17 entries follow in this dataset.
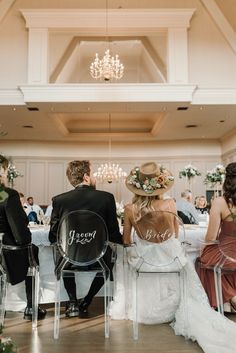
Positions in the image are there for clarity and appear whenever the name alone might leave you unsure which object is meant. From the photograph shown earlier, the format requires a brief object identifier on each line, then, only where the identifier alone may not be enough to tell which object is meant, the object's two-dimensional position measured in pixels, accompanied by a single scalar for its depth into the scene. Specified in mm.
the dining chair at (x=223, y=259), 2757
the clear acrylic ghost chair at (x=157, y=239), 2754
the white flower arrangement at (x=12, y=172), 7578
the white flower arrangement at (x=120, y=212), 4328
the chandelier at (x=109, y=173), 11328
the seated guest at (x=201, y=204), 7785
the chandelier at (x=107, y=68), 7082
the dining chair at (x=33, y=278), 2812
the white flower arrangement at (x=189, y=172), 8188
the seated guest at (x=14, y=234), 2826
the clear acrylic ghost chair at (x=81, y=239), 2678
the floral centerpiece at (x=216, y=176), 5582
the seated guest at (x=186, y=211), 4829
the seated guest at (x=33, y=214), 4977
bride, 2793
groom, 2965
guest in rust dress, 2811
